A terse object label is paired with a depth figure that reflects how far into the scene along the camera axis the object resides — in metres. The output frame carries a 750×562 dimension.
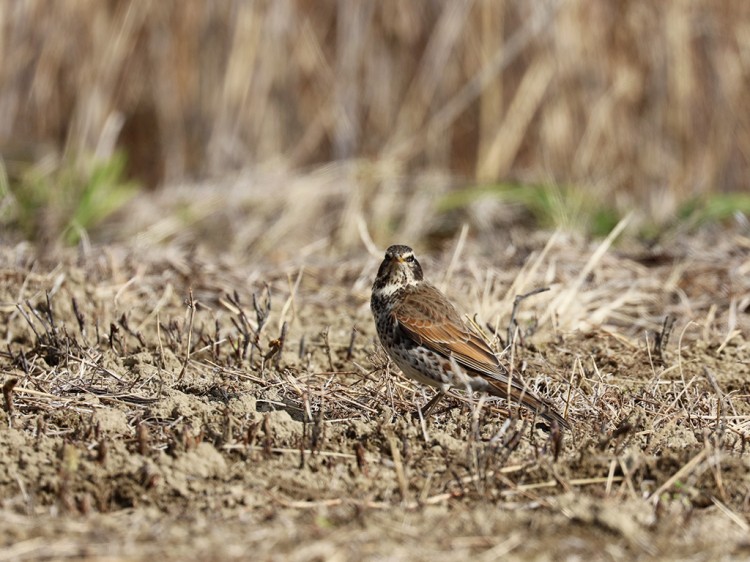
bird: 9.09
